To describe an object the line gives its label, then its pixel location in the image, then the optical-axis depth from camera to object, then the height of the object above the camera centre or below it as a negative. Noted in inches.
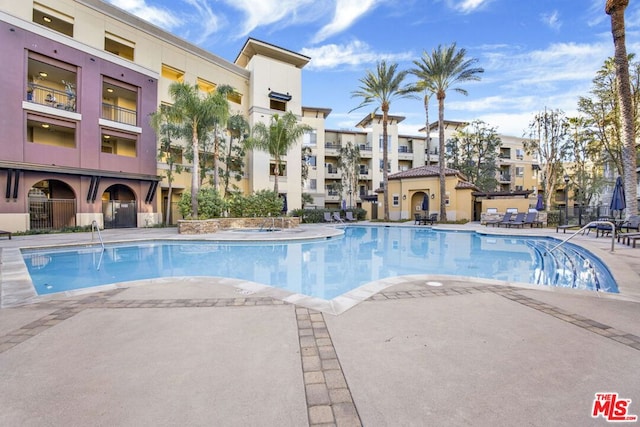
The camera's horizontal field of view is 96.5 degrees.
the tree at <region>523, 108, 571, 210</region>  1036.5 +247.0
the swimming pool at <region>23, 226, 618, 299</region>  275.1 -68.6
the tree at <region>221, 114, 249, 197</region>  845.5 +181.9
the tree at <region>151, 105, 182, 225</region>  756.6 +164.6
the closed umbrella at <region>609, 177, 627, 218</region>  501.2 +17.7
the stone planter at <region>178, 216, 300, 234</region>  602.2 -37.4
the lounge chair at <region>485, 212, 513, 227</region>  784.9 -34.3
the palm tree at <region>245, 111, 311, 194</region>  845.2 +222.1
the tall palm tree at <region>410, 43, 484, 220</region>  834.8 +405.5
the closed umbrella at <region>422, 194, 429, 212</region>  996.6 +11.4
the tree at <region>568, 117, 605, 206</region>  887.2 +177.1
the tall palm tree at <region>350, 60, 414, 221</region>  916.6 +396.4
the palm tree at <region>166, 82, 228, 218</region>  621.3 +217.4
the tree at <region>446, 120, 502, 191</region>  1269.7 +251.3
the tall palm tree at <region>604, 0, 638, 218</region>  482.0 +192.4
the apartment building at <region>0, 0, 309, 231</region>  590.9 +234.7
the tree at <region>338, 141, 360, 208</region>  1349.7 +208.5
